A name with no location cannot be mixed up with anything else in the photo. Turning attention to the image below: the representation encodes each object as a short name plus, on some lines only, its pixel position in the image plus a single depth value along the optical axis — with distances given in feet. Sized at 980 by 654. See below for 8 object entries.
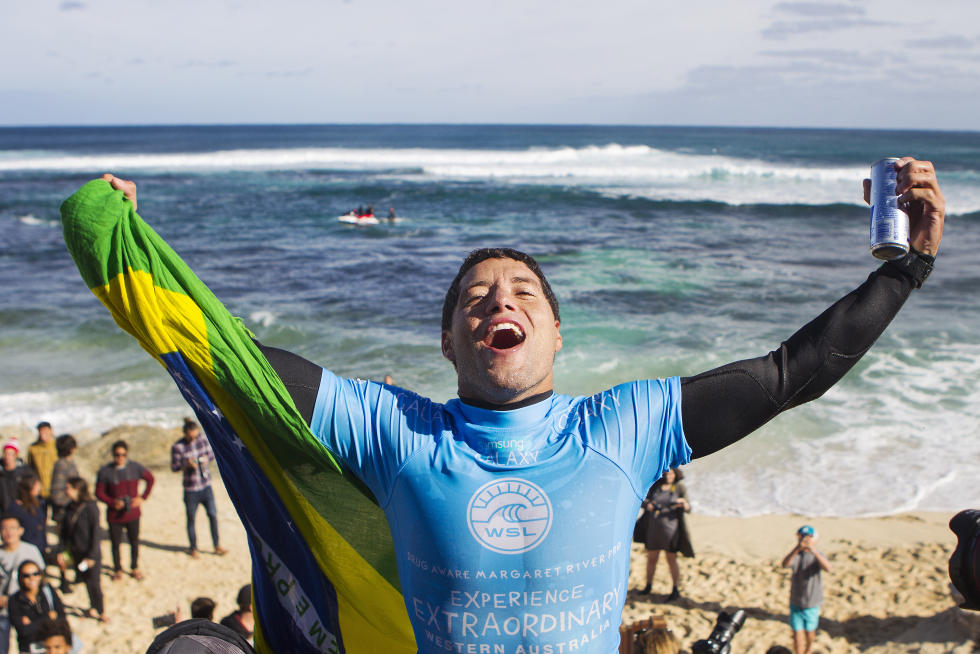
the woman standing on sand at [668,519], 23.52
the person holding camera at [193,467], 26.53
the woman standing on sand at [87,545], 23.11
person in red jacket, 25.34
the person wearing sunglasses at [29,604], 19.17
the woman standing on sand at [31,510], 22.95
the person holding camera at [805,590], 20.43
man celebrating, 5.62
